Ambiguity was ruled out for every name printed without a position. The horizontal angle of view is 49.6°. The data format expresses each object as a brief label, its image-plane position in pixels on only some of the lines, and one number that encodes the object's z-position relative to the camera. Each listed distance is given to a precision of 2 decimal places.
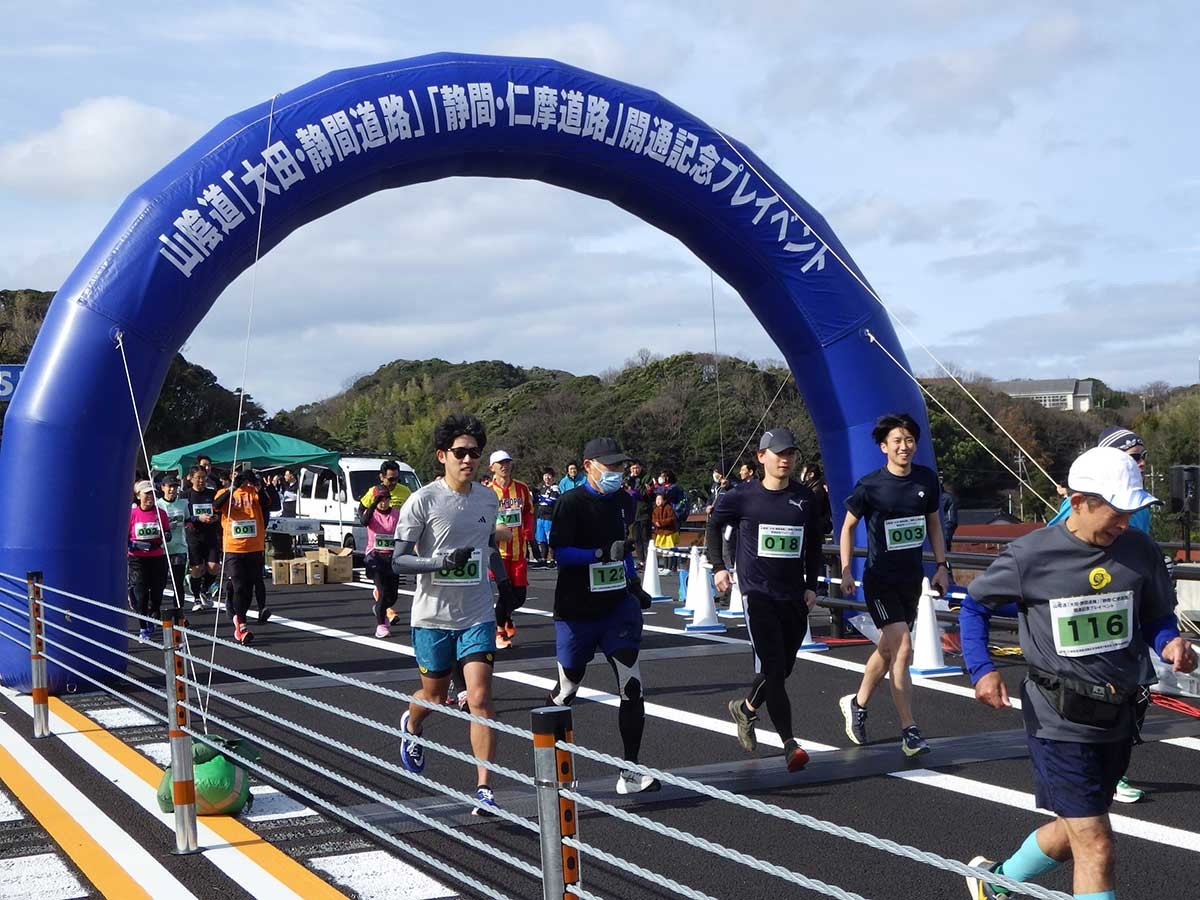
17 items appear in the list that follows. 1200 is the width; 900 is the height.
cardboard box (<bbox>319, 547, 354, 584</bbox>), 22.86
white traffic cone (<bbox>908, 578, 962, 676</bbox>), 10.72
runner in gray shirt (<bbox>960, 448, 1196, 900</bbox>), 3.99
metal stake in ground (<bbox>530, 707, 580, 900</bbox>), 3.45
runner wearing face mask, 6.98
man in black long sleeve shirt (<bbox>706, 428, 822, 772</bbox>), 7.53
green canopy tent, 28.25
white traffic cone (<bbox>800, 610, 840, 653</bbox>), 12.40
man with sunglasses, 6.65
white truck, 28.12
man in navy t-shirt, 7.84
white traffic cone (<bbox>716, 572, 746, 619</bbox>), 15.27
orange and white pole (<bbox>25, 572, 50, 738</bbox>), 8.80
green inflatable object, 6.35
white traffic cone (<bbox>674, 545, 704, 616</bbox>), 14.36
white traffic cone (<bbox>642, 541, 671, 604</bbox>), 17.81
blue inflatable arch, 10.52
